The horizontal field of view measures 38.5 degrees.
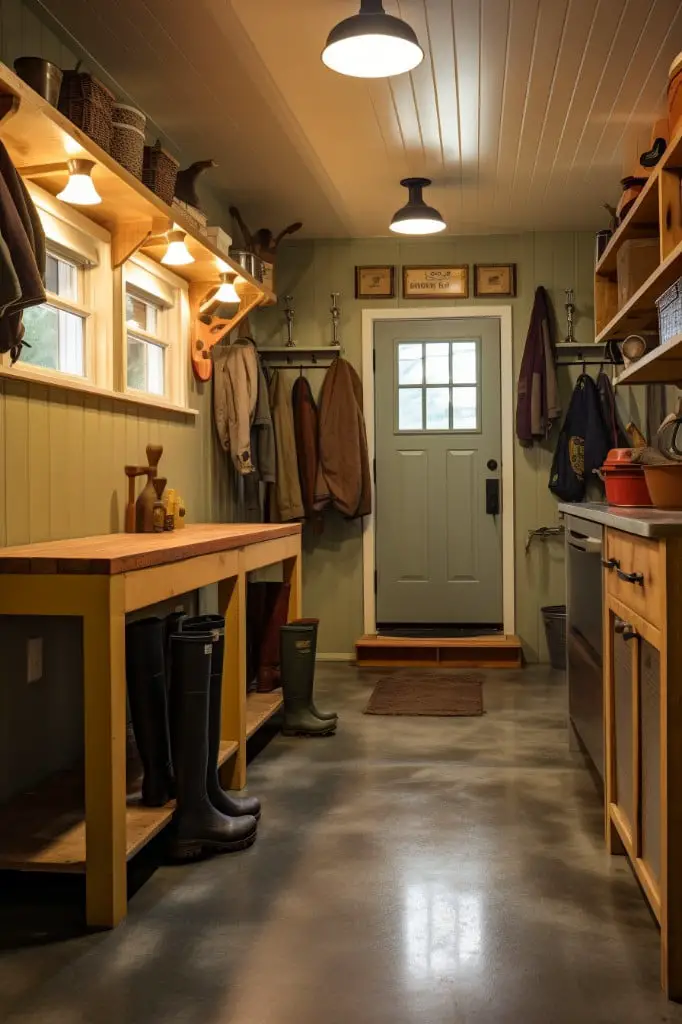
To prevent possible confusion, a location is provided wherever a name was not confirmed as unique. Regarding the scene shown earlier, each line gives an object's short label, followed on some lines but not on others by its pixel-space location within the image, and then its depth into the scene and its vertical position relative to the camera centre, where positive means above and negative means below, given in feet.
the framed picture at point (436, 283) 19.57 +4.21
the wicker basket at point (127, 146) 9.86 +3.56
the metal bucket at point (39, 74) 8.28 +3.60
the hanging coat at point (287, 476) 18.71 +0.34
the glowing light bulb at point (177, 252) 11.83 +3.01
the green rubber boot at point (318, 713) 13.55 -3.08
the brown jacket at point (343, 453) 18.95 +0.78
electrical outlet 9.50 -1.62
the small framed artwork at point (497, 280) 19.42 +4.22
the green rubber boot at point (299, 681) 13.30 -2.59
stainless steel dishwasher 9.76 -1.60
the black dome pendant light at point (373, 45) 9.33 +4.37
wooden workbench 7.32 -1.61
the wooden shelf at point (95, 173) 7.66 +3.08
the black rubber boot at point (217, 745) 9.15 -2.37
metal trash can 18.11 -2.68
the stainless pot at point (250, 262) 14.65 +3.56
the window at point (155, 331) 12.91 +2.33
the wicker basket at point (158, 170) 10.80 +3.62
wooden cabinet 6.25 -1.70
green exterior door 19.61 +0.44
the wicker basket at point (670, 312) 8.79 +1.67
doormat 14.84 -3.31
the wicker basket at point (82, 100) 9.05 +3.70
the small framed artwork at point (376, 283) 19.69 +4.23
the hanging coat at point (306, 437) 19.03 +1.10
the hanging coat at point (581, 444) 18.52 +0.89
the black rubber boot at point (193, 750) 8.70 -2.28
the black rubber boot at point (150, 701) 8.72 -1.86
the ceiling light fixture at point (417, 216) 15.79 +4.48
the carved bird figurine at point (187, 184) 12.64 +4.04
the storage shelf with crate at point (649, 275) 8.56 +2.33
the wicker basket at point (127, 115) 9.84 +3.86
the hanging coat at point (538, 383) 18.78 +2.10
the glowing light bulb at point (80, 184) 8.94 +2.86
